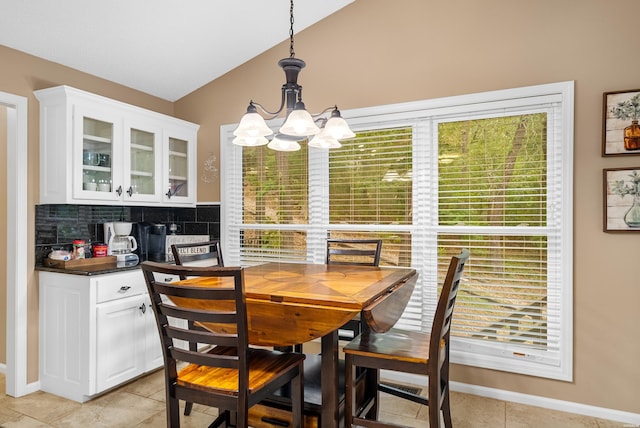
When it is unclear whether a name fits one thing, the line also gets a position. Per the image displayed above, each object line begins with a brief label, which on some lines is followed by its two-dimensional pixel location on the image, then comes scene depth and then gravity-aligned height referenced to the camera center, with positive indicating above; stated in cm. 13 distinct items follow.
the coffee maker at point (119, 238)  335 -22
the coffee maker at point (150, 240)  361 -25
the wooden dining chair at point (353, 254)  275 -29
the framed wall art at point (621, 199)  245 +8
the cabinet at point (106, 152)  281 +43
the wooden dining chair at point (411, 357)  186 -66
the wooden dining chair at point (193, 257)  255 -29
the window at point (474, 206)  269 +4
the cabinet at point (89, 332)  269 -80
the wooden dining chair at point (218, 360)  162 -63
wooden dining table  173 -42
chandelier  194 +40
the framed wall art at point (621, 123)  244 +52
